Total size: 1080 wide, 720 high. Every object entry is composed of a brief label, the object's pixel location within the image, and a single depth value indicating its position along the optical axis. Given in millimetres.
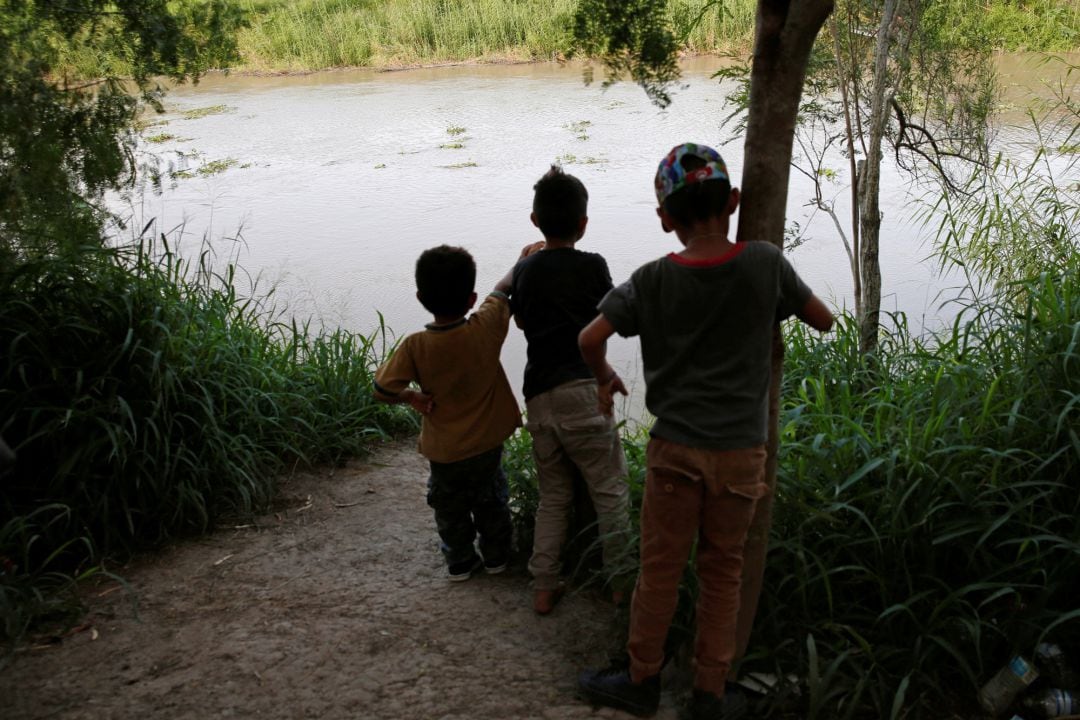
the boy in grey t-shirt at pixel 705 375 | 1913
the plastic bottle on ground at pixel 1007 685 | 2129
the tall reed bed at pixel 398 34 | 10969
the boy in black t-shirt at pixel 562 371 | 2496
